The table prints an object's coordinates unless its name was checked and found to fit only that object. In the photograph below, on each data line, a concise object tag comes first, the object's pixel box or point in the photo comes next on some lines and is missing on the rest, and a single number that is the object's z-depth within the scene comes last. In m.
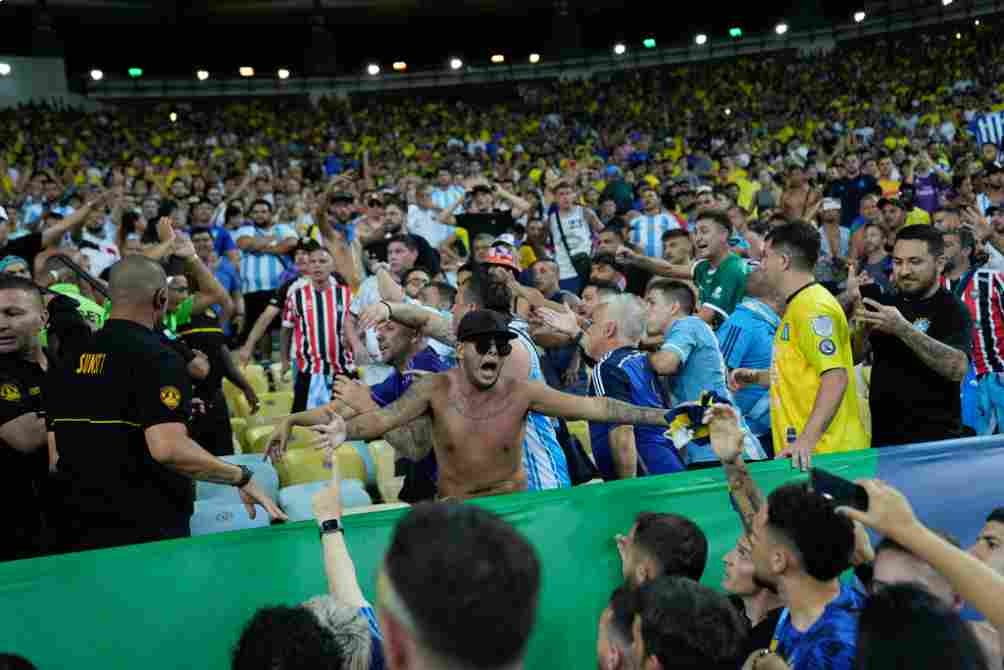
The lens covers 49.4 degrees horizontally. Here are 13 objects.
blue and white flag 17.97
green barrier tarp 3.56
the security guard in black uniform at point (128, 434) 3.92
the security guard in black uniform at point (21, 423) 4.34
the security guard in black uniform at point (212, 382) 7.16
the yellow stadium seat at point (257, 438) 7.08
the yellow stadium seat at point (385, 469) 6.31
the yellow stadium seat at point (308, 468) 6.48
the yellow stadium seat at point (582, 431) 6.78
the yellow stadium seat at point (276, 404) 8.83
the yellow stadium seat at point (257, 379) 9.80
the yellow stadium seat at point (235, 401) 8.83
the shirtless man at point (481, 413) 4.42
